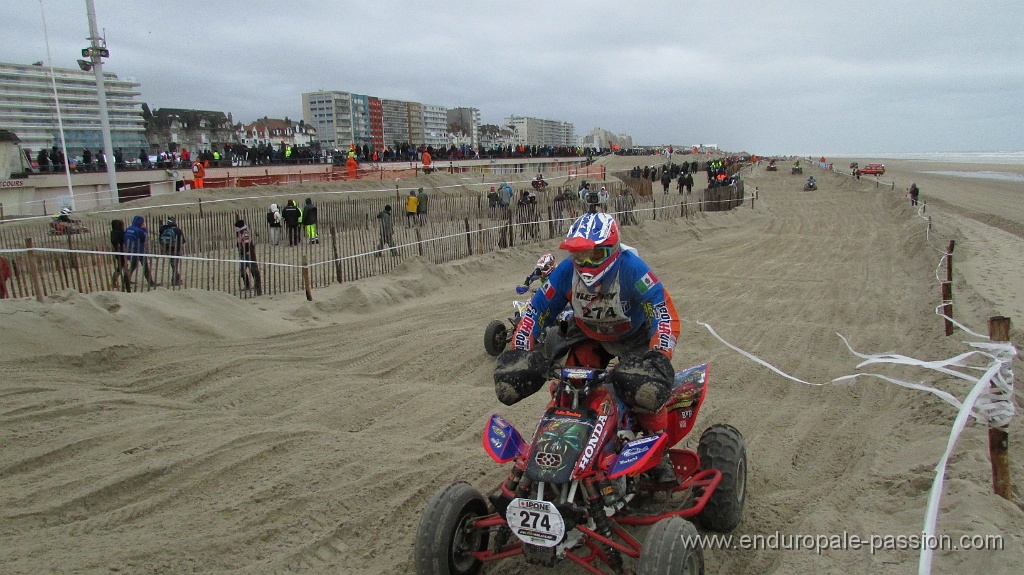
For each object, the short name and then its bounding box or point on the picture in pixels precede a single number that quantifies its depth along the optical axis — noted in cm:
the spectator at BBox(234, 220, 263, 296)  1105
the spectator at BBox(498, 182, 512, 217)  2103
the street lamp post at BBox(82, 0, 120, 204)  1942
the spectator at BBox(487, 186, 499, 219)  1934
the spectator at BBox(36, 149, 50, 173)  2349
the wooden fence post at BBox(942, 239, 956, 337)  845
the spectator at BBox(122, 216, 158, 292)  1038
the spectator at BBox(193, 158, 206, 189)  2344
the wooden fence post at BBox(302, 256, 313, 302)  1101
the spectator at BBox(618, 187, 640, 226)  2105
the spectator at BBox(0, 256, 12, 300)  846
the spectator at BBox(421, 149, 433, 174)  3256
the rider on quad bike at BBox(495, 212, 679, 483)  356
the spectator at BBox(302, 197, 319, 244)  1605
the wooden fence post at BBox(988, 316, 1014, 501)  354
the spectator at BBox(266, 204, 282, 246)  1622
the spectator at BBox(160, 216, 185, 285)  1205
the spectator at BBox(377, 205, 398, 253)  1446
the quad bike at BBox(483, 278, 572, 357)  836
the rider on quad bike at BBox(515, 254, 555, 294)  930
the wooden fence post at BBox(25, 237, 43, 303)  778
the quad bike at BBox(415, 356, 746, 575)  312
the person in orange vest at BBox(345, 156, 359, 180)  2822
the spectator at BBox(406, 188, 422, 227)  1794
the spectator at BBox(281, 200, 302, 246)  1606
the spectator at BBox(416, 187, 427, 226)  1834
